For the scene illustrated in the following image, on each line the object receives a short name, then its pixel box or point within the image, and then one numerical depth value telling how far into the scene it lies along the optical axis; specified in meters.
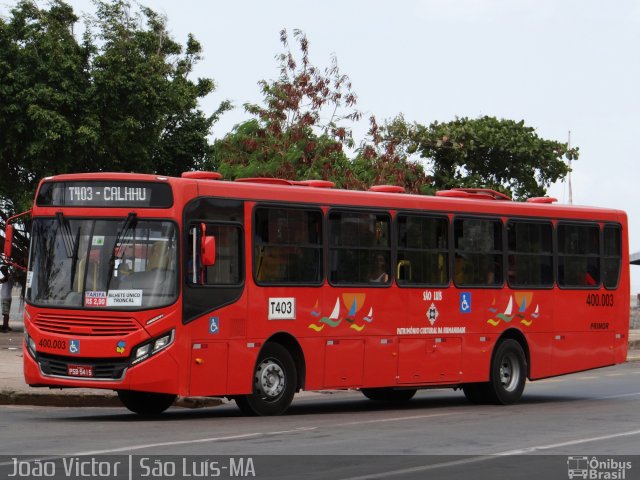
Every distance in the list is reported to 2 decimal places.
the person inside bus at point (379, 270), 19.73
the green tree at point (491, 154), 55.53
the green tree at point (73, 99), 36.75
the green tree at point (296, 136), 38.25
